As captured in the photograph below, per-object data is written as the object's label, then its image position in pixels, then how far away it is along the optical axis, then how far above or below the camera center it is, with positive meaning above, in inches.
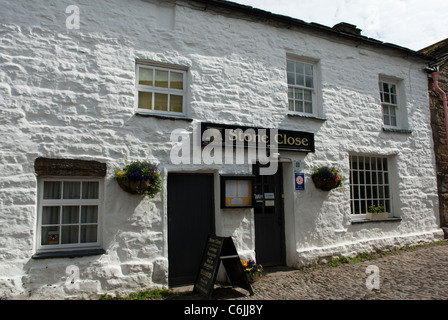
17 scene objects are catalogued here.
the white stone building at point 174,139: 209.5 +45.1
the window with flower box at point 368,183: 329.7 +16.2
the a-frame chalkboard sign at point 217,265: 213.8 -41.4
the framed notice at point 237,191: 254.5 +7.5
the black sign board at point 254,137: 255.3 +49.8
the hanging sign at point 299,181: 287.0 +16.2
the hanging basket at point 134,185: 218.2 +10.5
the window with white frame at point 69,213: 213.5 -6.9
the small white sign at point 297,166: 289.1 +28.9
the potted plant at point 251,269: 243.9 -48.3
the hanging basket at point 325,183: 289.4 +14.4
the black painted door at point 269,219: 281.5 -15.0
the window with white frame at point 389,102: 360.5 +102.3
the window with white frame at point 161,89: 248.8 +81.8
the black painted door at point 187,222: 247.0 -14.9
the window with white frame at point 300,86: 307.6 +101.5
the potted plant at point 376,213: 326.0 -12.2
